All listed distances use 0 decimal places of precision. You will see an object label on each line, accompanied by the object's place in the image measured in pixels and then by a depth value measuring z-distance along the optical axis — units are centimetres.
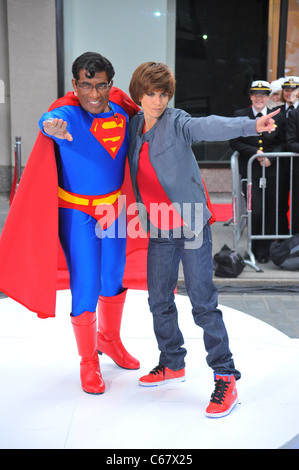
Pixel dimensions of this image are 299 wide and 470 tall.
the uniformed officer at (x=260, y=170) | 571
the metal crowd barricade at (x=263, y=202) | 552
